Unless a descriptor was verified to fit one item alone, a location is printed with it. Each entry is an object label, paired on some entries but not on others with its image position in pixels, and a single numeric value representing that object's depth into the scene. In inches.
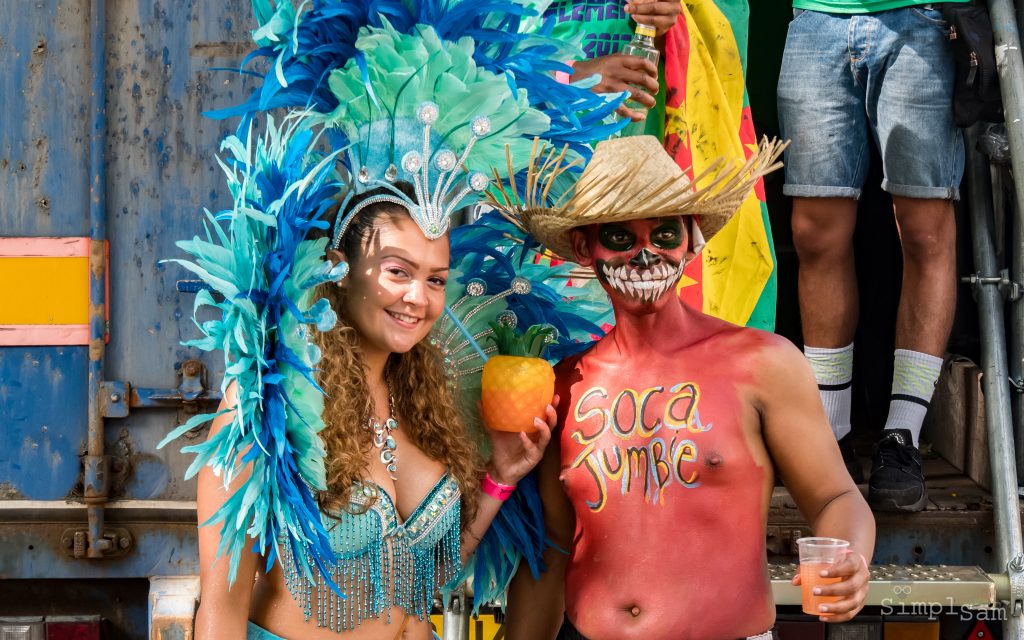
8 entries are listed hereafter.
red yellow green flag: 149.7
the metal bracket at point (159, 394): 146.0
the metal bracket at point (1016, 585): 142.6
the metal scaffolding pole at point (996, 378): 144.3
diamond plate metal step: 140.9
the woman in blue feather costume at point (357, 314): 97.3
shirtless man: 102.7
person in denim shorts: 158.4
